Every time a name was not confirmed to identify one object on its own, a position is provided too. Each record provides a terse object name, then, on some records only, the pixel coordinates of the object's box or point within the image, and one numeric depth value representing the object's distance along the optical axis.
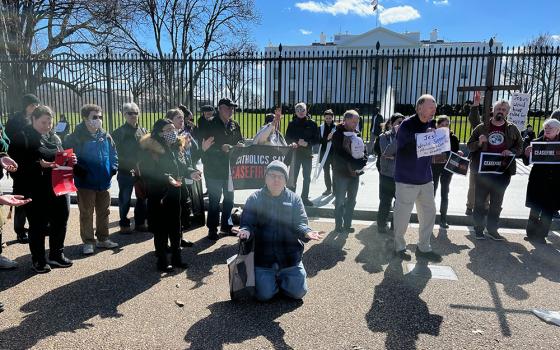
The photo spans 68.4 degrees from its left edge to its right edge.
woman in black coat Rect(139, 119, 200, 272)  4.71
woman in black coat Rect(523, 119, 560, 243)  5.98
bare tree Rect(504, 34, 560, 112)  10.91
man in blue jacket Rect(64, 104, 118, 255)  5.16
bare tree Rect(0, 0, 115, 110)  14.23
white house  58.89
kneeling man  4.04
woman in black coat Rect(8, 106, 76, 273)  4.52
